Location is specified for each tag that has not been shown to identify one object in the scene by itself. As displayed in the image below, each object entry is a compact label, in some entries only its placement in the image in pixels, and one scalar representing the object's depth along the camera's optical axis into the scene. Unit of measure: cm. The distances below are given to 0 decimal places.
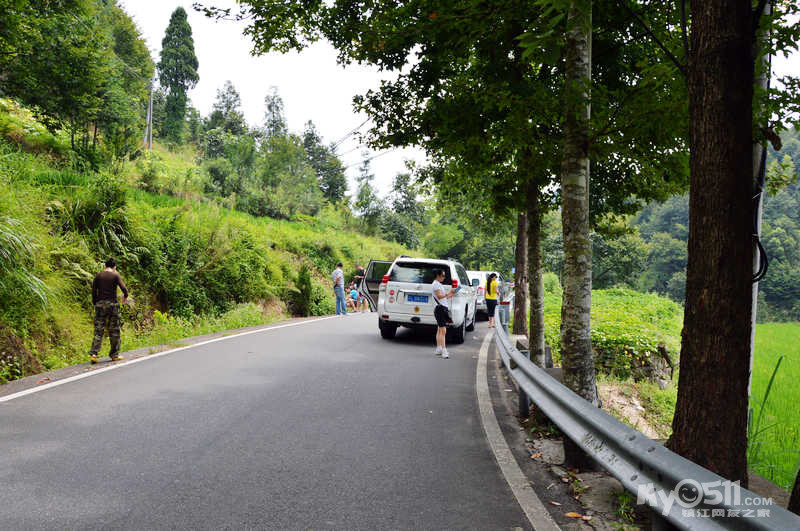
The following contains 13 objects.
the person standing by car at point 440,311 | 1122
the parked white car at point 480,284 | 2098
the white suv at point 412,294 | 1261
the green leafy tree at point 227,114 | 6448
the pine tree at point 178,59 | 5609
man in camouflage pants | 894
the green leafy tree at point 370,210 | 5138
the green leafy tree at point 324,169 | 7412
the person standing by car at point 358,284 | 2623
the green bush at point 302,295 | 2142
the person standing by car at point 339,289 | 2133
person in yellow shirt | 1719
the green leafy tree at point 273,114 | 7788
